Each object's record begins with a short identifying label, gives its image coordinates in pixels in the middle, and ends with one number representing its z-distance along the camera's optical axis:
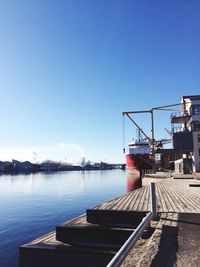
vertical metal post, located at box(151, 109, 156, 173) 44.73
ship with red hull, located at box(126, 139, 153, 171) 68.97
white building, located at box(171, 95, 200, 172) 41.53
